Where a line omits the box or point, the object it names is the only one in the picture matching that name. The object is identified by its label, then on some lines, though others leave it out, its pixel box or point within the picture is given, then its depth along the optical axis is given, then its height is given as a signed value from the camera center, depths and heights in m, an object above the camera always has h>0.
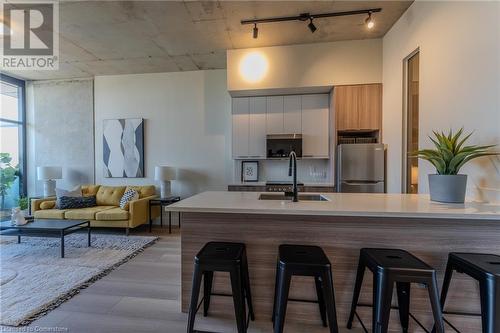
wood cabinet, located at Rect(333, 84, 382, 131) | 3.79 +0.89
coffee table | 3.31 -0.93
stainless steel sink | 2.43 -0.34
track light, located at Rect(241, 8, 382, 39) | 3.04 +1.90
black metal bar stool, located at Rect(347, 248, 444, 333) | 1.42 -0.68
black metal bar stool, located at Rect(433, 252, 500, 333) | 1.32 -0.66
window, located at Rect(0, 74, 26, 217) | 5.16 +0.44
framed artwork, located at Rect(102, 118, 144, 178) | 5.17 +0.32
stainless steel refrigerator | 3.61 -0.07
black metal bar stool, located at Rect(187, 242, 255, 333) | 1.60 -0.71
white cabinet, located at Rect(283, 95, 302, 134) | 4.34 +0.87
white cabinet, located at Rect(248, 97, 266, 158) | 4.41 +0.64
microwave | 4.30 +0.33
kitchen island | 1.74 -0.56
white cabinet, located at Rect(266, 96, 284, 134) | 4.39 +0.89
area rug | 2.22 -1.28
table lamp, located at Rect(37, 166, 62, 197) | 4.87 -0.28
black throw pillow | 4.41 -0.73
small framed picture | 4.68 -0.17
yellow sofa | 4.19 -0.84
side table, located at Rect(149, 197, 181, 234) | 4.64 -0.74
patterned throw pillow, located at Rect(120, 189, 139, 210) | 4.41 -0.63
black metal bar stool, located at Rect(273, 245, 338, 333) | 1.51 -0.71
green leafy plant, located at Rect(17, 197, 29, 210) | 5.10 -0.84
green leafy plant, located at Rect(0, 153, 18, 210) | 5.13 -0.24
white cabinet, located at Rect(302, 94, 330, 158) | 4.25 +0.66
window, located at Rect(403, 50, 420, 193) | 3.07 +0.53
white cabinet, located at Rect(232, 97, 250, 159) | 4.45 +0.64
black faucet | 2.06 -0.15
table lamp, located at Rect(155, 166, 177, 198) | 4.68 -0.27
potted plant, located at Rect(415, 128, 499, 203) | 1.87 -0.03
